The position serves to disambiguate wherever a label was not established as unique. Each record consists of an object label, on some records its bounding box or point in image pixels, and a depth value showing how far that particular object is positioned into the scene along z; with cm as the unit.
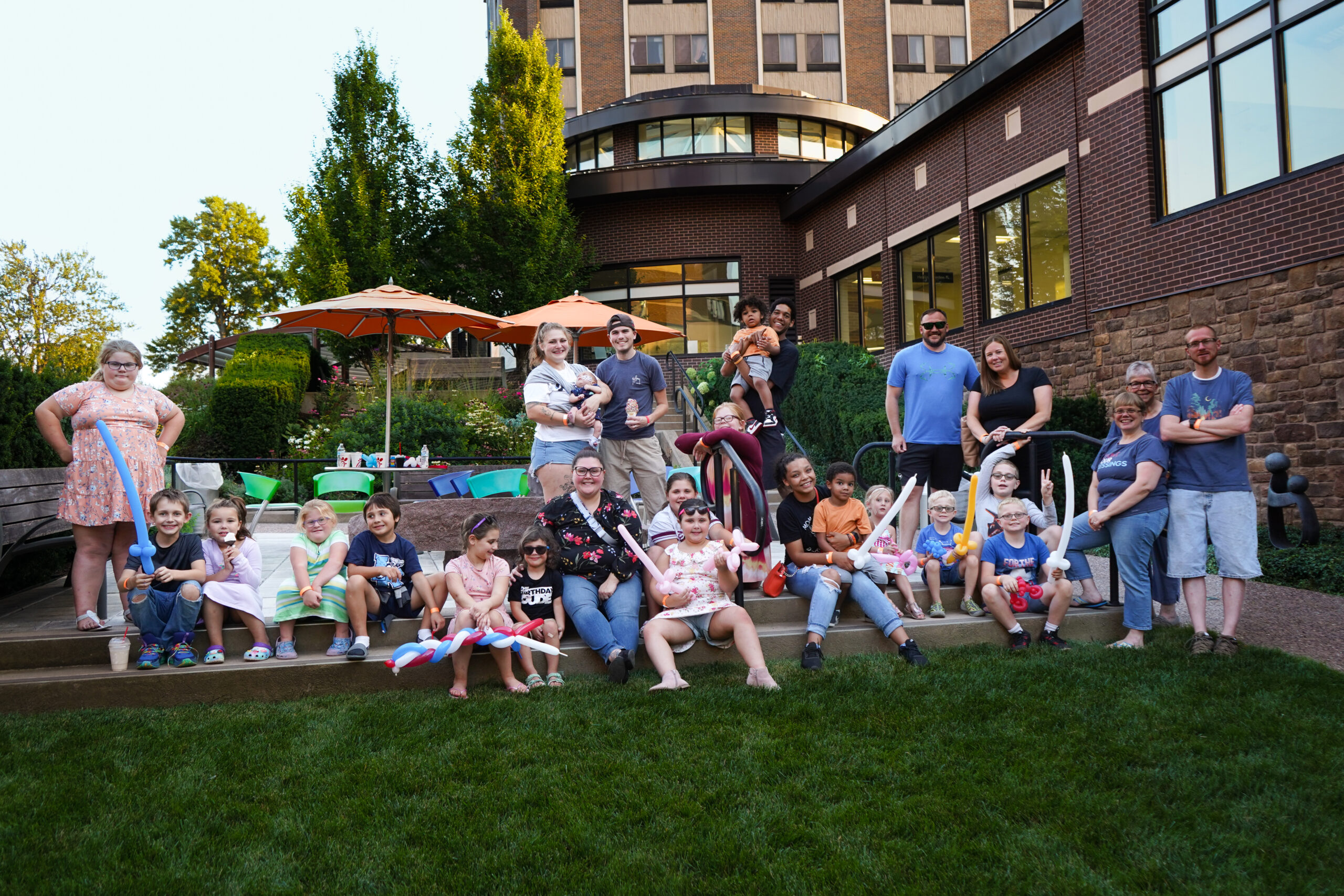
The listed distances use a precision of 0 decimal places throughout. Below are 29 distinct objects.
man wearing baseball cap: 605
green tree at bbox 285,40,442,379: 1869
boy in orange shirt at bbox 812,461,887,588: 545
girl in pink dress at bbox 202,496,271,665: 484
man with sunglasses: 612
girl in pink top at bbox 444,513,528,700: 468
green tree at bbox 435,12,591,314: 1975
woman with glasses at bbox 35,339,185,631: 505
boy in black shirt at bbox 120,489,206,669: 468
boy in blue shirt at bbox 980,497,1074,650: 532
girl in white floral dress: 493
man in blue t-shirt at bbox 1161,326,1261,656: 500
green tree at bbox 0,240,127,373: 3056
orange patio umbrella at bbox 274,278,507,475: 1034
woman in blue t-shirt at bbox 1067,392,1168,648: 527
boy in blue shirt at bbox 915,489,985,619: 559
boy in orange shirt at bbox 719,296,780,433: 661
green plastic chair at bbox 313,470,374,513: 904
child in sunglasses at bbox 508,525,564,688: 505
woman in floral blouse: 500
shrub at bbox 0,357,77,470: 646
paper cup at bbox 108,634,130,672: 461
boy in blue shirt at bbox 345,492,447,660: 493
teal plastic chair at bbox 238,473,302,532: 875
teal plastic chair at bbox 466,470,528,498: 791
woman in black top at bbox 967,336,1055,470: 607
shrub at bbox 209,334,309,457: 1527
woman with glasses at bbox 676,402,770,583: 561
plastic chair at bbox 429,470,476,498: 812
